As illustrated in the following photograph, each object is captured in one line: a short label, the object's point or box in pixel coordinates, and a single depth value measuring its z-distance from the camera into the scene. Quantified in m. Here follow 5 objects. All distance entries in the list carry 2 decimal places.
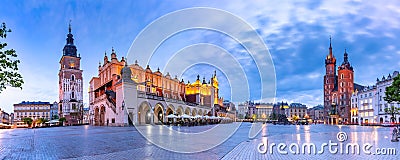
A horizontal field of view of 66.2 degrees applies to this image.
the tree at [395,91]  31.41
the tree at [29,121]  71.70
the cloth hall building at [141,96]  45.38
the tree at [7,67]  10.98
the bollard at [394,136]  21.54
